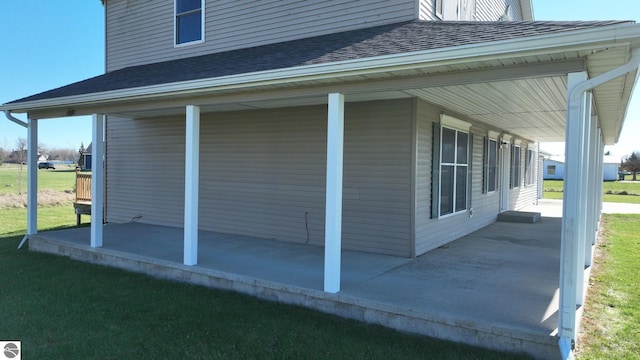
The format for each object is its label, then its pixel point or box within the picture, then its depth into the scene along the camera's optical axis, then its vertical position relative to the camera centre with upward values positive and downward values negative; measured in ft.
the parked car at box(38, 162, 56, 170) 233.10 +2.12
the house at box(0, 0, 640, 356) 12.58 +3.14
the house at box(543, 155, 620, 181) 160.32 +3.49
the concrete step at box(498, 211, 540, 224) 36.55 -3.39
